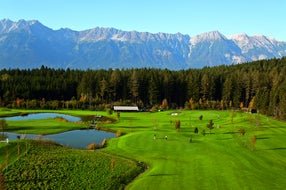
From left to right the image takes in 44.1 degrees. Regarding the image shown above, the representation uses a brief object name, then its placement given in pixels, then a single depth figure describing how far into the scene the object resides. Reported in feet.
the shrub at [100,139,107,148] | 212.21
